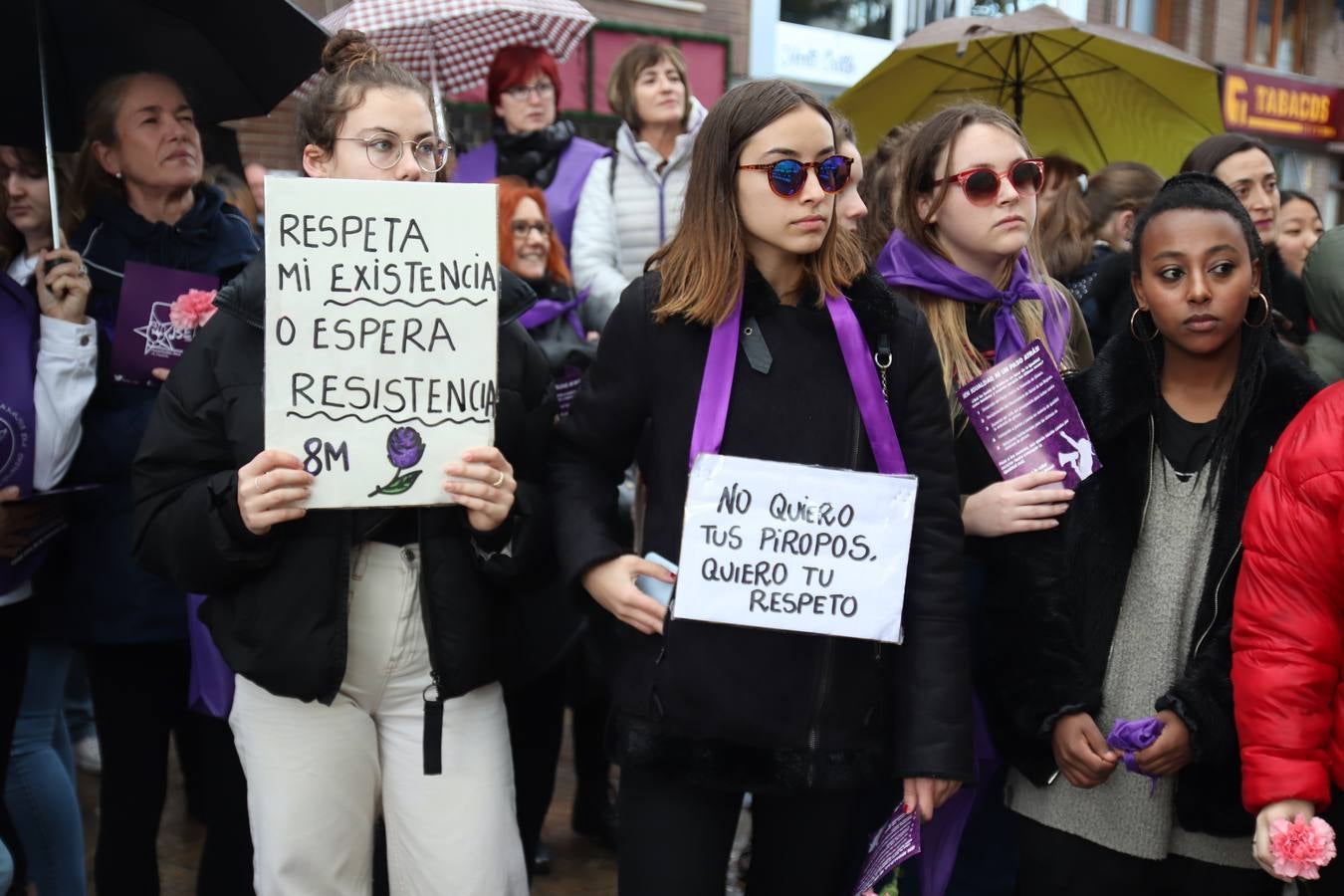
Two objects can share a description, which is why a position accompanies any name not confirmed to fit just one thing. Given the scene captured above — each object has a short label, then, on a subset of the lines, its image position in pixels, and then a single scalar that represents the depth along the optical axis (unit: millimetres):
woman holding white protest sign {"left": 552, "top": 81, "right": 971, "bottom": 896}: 2307
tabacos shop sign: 17172
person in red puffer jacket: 2168
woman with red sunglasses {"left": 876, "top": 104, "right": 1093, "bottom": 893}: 2910
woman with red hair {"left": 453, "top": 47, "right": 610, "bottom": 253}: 5012
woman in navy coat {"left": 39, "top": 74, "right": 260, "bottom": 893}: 3119
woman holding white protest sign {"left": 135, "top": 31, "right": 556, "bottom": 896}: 2381
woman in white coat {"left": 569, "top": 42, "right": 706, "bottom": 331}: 4734
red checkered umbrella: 4879
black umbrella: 3344
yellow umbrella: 5105
